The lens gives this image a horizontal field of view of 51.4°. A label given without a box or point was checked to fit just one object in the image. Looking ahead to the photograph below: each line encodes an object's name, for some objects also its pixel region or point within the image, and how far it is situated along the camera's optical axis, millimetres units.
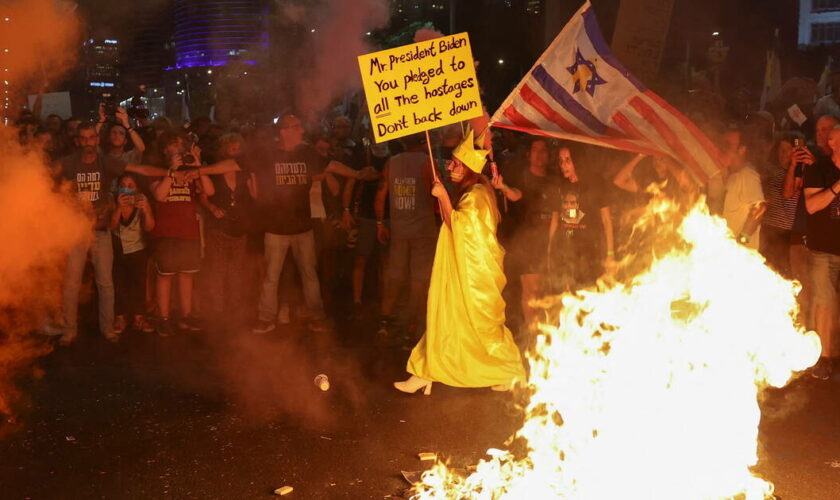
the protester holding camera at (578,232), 7805
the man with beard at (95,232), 8297
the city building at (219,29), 16906
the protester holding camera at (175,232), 8789
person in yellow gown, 6465
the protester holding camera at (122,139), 9133
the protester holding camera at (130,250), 8688
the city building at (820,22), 67375
